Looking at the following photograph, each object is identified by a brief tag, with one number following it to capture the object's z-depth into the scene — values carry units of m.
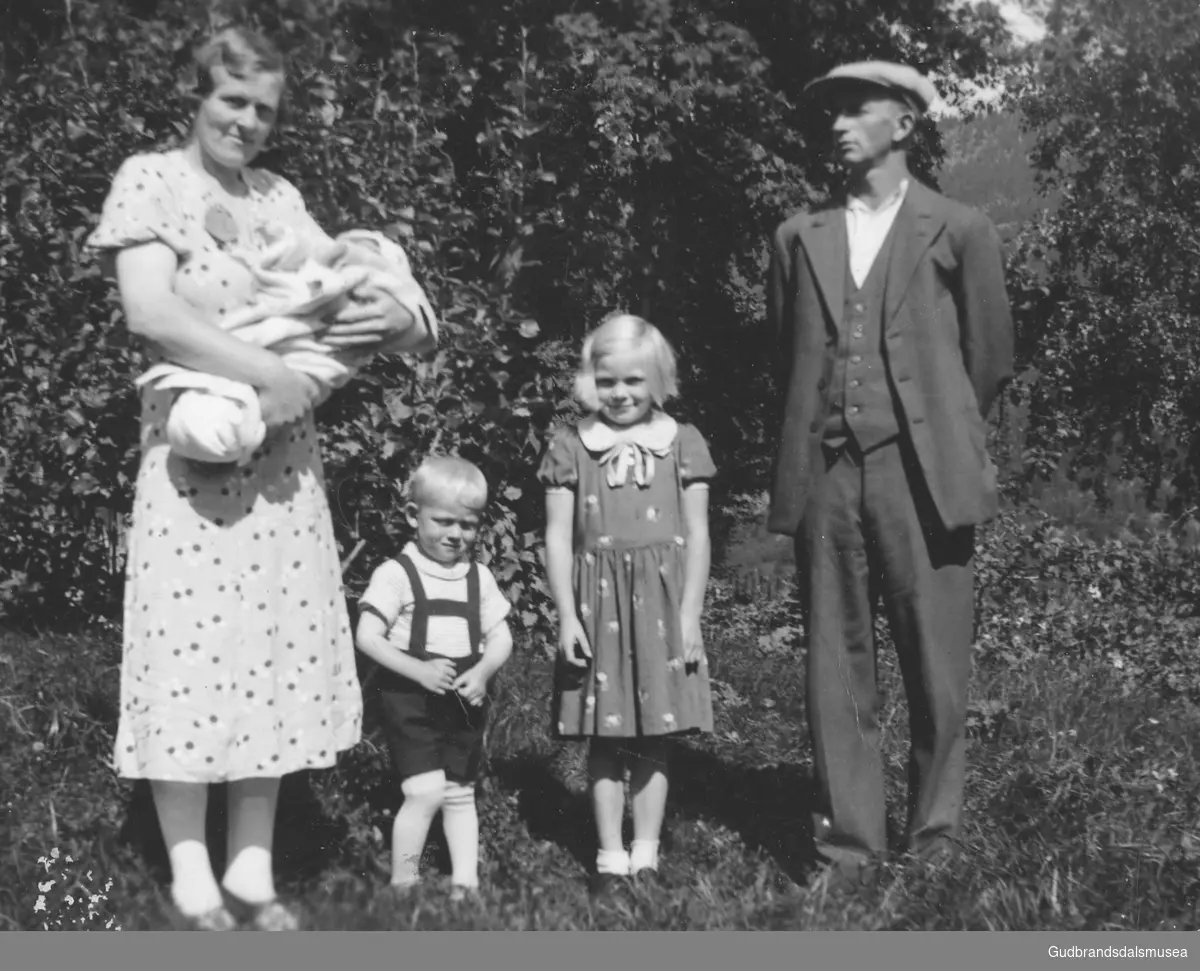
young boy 4.27
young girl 4.37
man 4.15
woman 3.59
